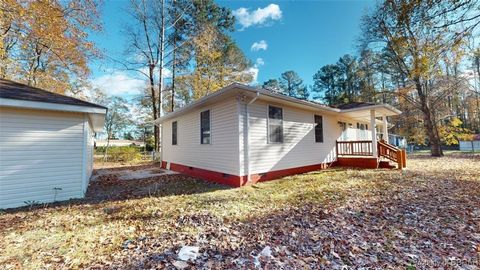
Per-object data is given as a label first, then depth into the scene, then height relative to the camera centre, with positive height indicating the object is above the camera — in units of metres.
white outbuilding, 4.80 +0.03
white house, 6.73 +0.24
